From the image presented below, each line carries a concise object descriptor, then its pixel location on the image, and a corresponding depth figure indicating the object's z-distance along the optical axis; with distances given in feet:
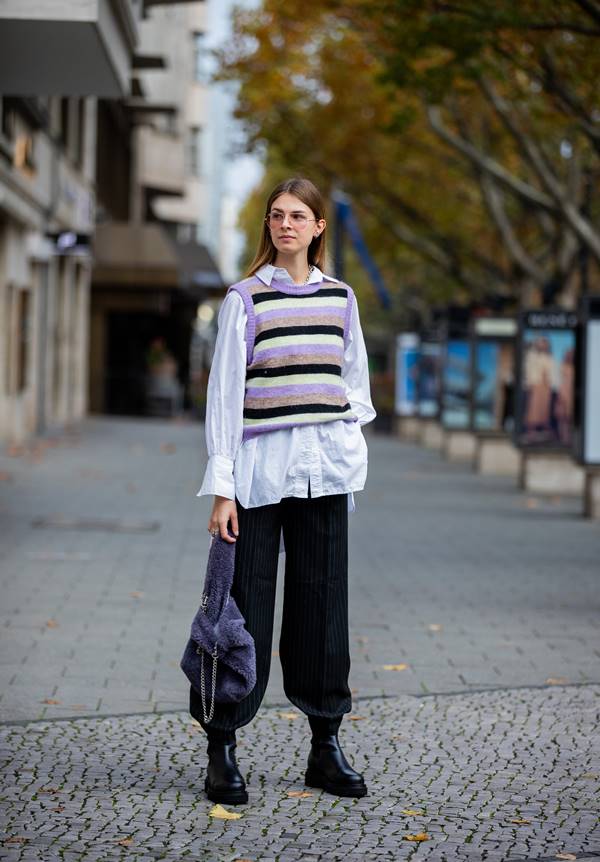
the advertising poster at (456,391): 91.56
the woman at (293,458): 17.16
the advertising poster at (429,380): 117.50
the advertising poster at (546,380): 64.95
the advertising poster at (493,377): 85.71
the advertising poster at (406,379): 133.38
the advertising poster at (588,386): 53.78
